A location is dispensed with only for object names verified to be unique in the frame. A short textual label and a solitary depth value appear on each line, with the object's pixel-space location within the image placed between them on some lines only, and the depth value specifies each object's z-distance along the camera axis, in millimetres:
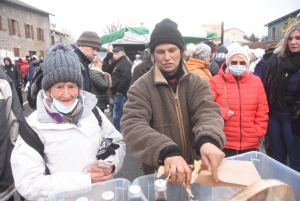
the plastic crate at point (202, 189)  1223
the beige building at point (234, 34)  69875
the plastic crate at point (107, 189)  1208
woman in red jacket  2555
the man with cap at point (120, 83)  5199
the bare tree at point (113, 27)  36500
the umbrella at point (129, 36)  7621
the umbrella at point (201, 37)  7908
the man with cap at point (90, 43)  3508
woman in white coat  1385
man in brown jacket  1391
